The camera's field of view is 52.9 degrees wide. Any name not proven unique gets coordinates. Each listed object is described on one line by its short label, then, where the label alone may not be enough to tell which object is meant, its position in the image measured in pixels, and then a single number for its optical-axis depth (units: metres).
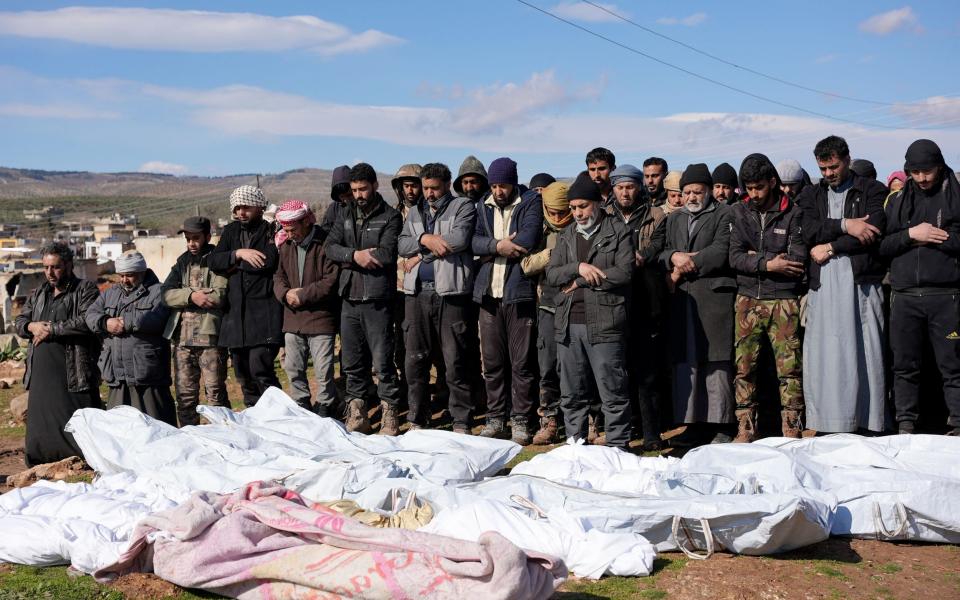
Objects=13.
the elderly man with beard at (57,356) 8.84
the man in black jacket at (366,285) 8.71
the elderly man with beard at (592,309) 7.34
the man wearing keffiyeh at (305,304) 8.88
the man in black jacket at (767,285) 7.48
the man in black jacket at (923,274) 7.02
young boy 8.91
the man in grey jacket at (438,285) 8.45
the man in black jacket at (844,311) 7.36
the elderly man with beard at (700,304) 7.72
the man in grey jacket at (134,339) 8.59
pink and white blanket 4.23
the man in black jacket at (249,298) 8.95
